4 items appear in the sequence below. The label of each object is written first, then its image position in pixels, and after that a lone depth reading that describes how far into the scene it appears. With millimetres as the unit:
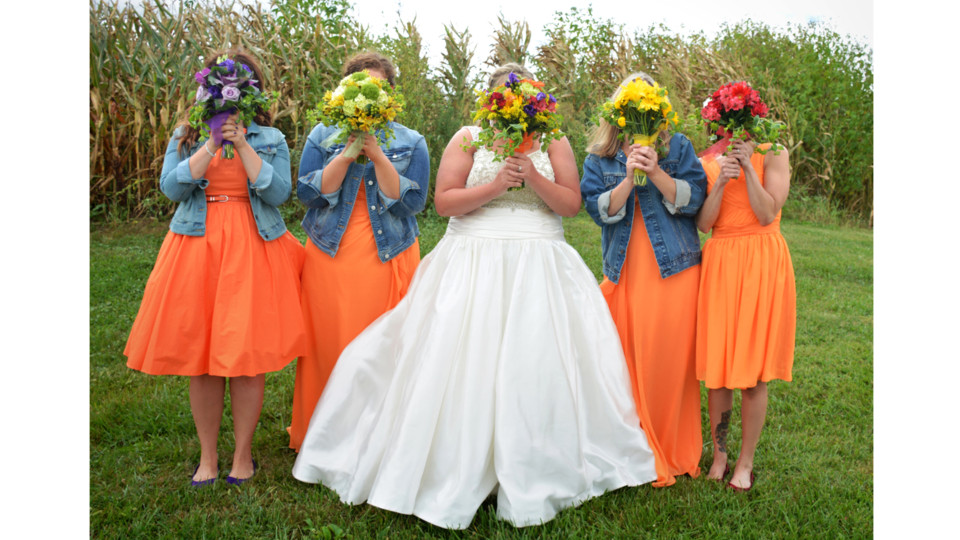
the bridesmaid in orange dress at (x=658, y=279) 3664
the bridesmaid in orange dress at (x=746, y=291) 3467
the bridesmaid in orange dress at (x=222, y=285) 3373
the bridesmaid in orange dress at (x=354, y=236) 3725
